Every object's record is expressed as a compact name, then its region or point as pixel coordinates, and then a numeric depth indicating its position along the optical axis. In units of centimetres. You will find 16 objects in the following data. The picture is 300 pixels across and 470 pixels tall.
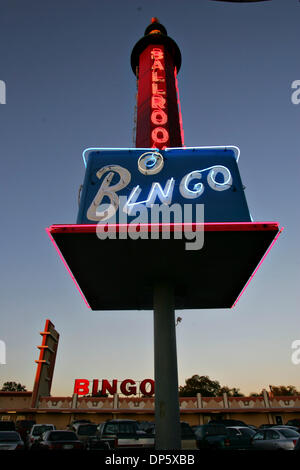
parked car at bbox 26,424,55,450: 1844
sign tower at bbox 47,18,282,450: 1112
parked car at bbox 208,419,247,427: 2565
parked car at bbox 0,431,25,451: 1262
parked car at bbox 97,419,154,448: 1225
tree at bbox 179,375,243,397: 8800
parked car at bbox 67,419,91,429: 2968
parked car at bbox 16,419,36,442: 2584
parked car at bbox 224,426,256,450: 1405
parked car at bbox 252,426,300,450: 1237
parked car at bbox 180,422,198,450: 1345
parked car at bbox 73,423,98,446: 1722
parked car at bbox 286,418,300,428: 2747
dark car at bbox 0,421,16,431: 1938
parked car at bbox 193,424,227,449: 1421
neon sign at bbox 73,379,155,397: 3559
